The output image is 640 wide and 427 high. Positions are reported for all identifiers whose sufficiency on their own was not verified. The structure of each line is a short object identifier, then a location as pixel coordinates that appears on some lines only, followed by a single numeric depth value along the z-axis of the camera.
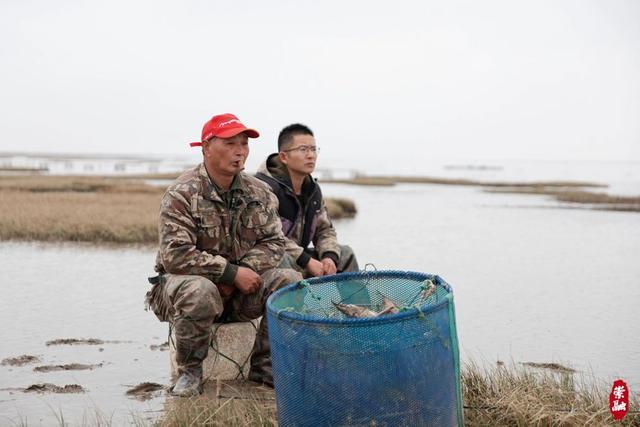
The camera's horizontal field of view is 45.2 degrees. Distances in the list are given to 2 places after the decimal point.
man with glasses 5.93
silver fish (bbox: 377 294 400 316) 3.90
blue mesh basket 3.21
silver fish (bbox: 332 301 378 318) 3.87
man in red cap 4.70
